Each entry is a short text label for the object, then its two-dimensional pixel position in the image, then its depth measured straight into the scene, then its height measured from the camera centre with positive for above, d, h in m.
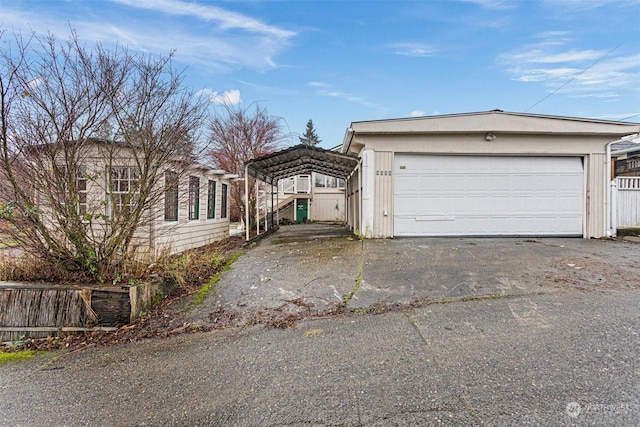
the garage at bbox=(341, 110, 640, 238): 8.78 +0.95
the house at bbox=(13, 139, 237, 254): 4.13 +0.40
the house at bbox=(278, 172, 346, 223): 20.77 +0.68
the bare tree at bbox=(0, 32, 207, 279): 3.97 +0.89
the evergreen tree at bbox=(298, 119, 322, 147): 46.72 +10.90
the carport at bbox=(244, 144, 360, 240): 9.08 +1.59
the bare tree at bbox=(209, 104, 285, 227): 14.55 +3.53
